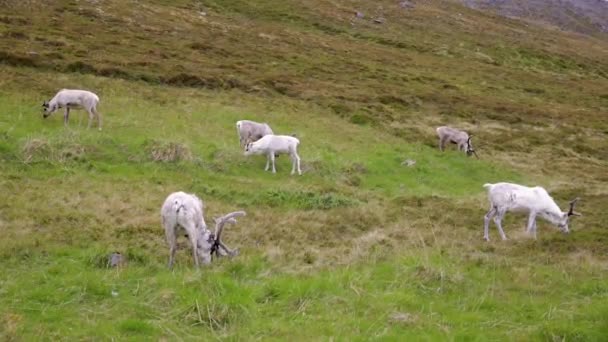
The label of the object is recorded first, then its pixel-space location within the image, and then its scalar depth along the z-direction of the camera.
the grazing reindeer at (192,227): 12.27
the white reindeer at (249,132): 25.78
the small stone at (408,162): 26.99
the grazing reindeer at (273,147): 23.50
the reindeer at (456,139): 31.10
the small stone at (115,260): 11.93
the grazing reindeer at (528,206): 17.77
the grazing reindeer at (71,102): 25.08
